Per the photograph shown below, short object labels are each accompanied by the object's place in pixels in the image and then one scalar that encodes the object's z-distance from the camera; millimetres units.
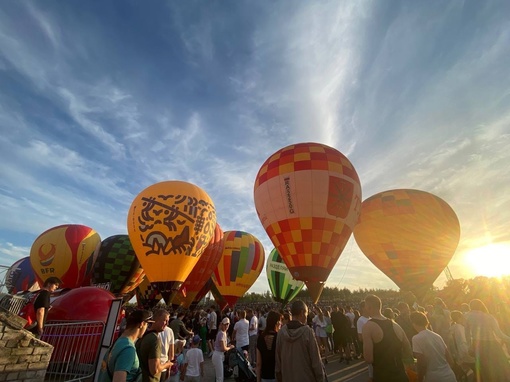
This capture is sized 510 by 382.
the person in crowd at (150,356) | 3166
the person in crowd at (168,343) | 5035
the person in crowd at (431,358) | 3900
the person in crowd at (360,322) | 7523
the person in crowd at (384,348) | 3602
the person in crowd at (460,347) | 5636
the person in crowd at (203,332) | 13386
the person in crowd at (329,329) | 11992
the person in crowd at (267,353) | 4293
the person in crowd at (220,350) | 6715
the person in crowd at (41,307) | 6059
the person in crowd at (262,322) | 10773
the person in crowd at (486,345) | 5058
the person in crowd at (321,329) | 11031
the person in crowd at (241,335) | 8516
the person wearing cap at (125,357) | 2697
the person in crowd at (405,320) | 6738
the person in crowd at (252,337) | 9690
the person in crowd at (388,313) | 5805
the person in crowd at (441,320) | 6718
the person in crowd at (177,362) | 6156
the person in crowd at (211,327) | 13094
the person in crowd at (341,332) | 10415
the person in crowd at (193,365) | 5941
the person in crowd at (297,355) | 3510
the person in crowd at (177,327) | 7710
